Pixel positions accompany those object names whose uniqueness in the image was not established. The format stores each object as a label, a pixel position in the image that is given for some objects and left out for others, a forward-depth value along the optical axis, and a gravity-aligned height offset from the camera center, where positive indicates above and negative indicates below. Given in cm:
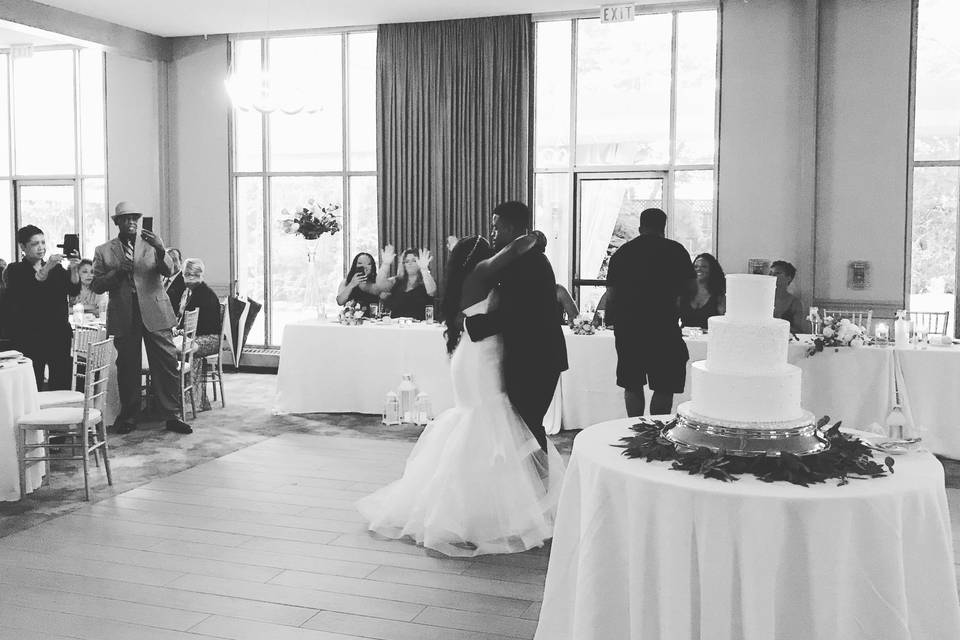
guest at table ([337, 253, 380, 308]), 921 -30
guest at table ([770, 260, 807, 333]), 824 -47
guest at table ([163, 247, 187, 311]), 901 -35
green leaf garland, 266 -61
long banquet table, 671 -97
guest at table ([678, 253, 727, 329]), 805 -38
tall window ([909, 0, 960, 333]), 890 +88
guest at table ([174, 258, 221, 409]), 874 -57
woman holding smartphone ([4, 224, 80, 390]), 717 -43
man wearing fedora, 751 -47
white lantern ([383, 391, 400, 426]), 790 -132
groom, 472 -36
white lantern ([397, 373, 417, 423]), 792 -122
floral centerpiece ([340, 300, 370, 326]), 841 -56
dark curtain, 1005 +136
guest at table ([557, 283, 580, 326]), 777 -44
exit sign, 947 +239
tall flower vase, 1117 -38
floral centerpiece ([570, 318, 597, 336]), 752 -60
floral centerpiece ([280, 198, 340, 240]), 968 +28
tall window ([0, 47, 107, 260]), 1220 +139
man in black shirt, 582 -34
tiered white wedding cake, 286 -40
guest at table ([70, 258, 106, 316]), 986 -46
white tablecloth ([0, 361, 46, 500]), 550 -98
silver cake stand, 283 -56
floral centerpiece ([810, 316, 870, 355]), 682 -60
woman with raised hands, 899 -35
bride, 456 -102
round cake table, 250 -83
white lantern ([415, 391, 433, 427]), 788 -132
